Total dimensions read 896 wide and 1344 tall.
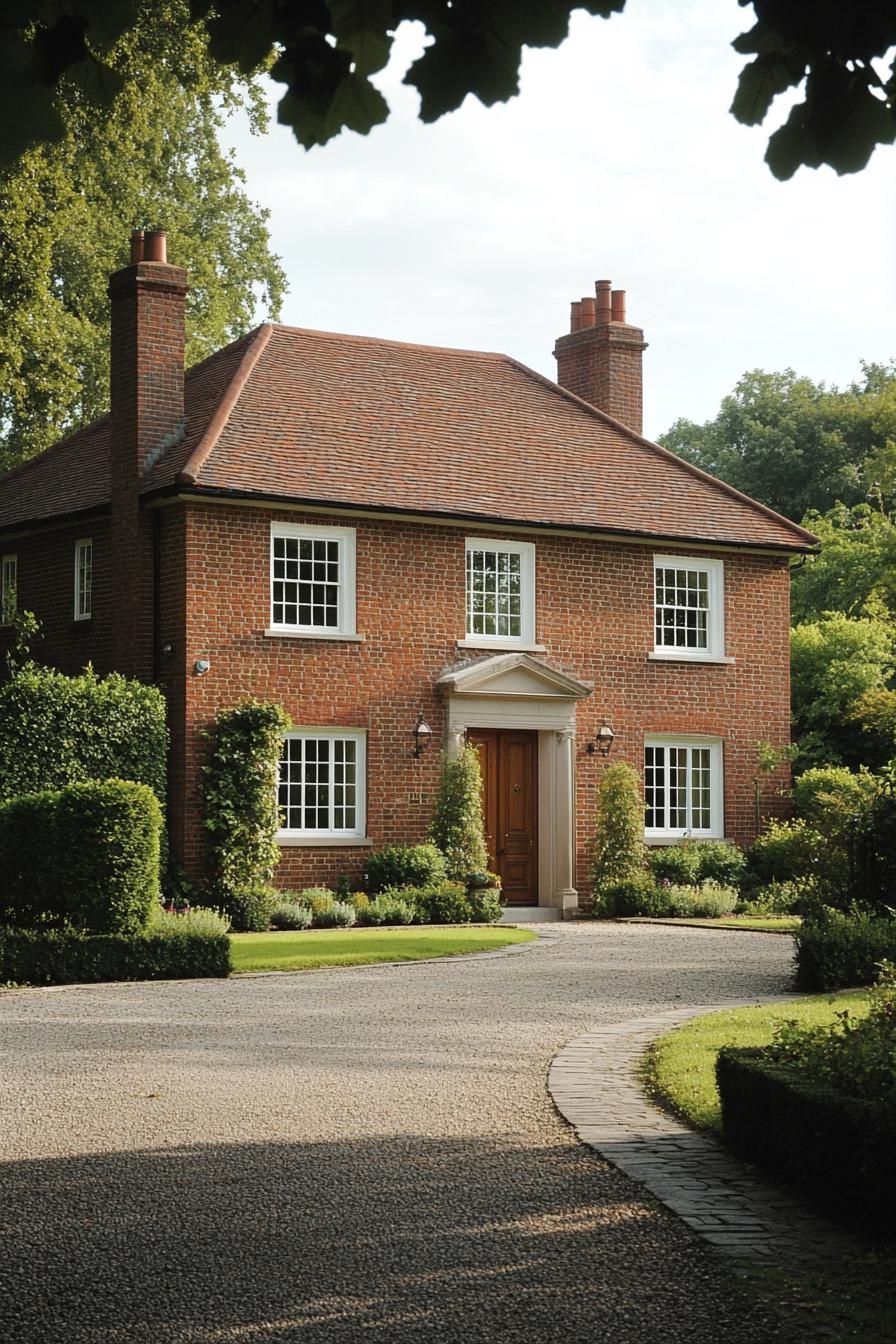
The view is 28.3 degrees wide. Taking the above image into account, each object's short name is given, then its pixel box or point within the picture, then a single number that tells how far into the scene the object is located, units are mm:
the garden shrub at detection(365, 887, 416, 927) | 22875
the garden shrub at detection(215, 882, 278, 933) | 22281
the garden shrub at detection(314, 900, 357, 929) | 22719
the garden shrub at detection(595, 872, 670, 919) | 24891
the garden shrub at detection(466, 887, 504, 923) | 24000
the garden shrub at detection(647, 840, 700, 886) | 26016
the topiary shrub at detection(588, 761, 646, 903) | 25781
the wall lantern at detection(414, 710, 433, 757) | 24844
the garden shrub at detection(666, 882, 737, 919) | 24703
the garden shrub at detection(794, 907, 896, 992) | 14211
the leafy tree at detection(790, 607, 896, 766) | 29516
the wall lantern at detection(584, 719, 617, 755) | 26359
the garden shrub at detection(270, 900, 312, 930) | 22500
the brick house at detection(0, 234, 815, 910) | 24047
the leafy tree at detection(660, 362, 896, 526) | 51844
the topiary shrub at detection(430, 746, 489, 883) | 24625
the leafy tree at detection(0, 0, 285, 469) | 23719
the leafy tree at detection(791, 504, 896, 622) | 38222
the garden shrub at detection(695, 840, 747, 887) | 26328
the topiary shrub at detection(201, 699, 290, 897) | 22953
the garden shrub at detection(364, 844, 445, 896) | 24062
